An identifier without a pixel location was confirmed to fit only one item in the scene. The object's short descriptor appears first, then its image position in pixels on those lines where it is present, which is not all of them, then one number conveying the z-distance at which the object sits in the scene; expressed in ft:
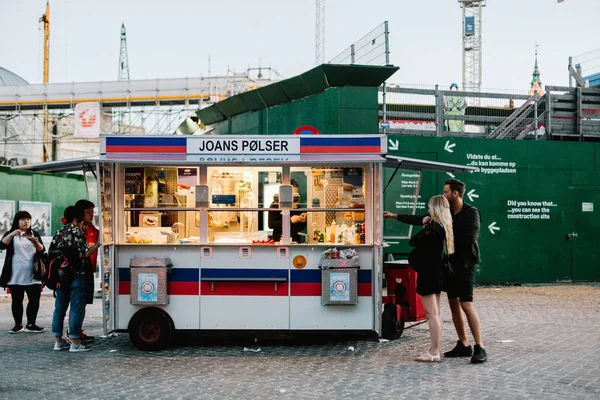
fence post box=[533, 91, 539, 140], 59.93
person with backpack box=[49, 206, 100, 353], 29.53
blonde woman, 26.99
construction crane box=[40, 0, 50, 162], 299.58
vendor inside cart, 30.68
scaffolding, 159.63
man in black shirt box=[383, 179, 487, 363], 26.89
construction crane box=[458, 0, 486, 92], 314.96
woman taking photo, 35.53
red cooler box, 32.63
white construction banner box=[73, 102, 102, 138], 158.20
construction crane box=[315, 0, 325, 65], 198.59
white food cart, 29.89
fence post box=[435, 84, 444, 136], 58.08
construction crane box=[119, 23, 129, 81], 339.98
